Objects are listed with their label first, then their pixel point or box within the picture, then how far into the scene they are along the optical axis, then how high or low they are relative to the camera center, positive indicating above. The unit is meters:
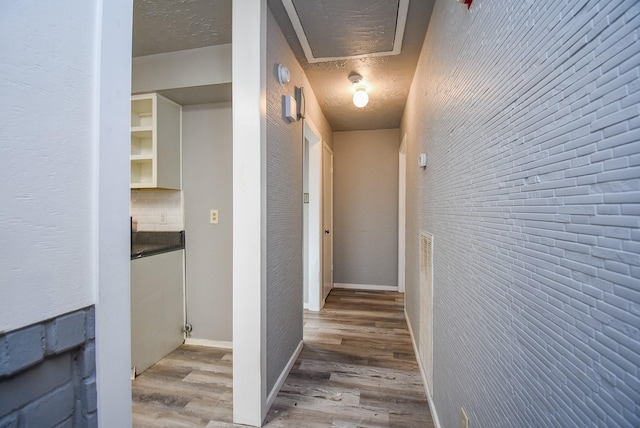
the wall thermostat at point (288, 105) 1.82 +0.76
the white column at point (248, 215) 1.43 +0.00
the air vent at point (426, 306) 1.63 -0.61
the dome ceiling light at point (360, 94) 2.48 +1.15
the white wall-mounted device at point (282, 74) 1.71 +0.92
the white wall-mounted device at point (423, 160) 1.75 +0.38
